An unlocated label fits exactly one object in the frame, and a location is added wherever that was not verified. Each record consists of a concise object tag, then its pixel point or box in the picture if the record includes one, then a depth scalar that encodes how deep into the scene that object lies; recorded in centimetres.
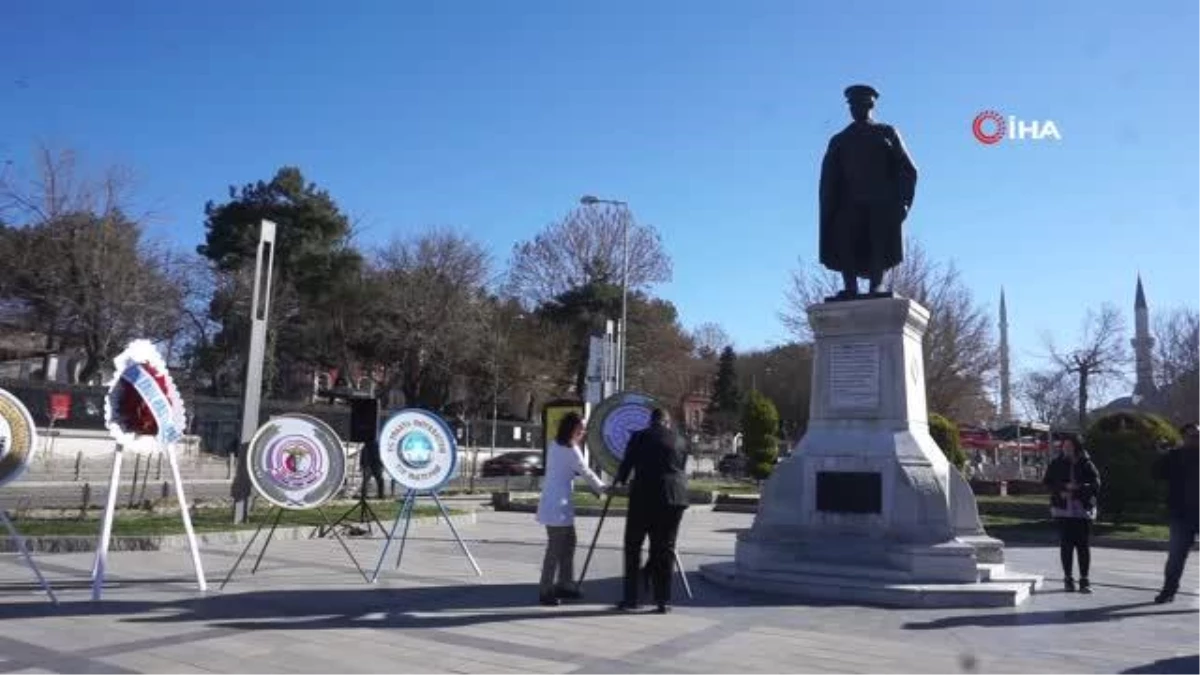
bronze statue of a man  1255
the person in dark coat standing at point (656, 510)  924
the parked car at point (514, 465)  4356
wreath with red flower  983
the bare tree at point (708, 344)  8691
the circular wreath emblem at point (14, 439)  948
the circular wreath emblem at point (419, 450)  1163
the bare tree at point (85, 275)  4347
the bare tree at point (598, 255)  5622
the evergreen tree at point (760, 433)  3681
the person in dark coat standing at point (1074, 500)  1146
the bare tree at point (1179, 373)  5772
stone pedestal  1035
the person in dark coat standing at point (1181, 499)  1053
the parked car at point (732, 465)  4838
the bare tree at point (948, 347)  4181
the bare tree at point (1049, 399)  6425
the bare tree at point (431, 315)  5534
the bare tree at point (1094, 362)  4922
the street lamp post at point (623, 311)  4106
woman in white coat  959
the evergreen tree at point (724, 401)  8619
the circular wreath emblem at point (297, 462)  1090
